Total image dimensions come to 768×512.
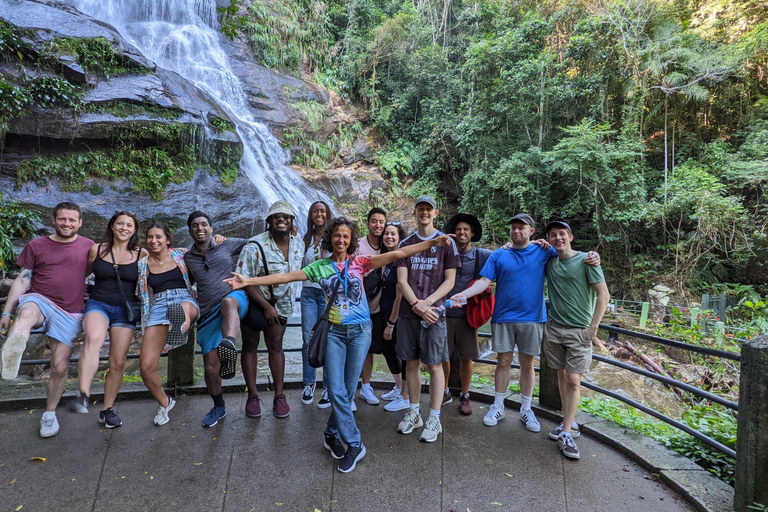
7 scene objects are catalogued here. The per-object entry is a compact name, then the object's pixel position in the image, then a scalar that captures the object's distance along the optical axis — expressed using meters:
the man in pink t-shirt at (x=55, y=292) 3.32
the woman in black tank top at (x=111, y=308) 3.40
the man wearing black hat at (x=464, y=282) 3.89
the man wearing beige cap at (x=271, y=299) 3.64
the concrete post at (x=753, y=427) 2.39
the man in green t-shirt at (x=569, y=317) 3.35
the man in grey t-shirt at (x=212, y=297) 3.53
